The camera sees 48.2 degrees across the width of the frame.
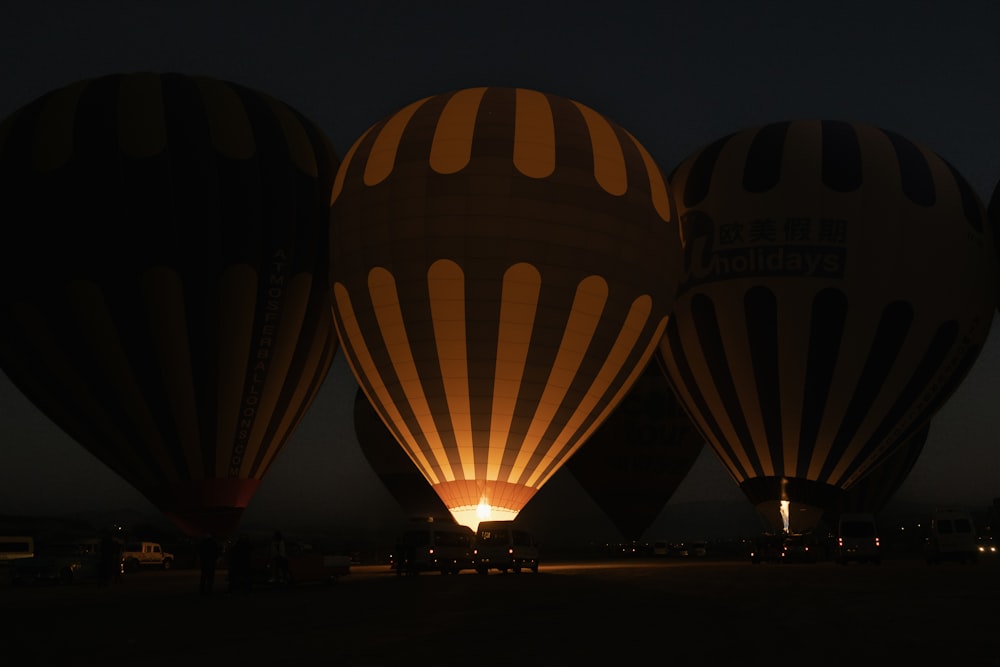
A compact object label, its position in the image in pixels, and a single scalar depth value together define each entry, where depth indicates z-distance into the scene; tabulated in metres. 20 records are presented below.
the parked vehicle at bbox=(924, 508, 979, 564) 38.25
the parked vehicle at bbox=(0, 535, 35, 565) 48.41
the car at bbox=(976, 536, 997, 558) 56.44
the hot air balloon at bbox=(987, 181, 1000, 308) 39.25
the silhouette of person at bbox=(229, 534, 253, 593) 22.75
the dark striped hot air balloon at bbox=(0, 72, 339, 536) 30.39
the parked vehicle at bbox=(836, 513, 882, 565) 36.72
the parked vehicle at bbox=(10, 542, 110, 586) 28.59
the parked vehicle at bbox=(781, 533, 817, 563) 36.66
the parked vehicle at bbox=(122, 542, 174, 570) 42.47
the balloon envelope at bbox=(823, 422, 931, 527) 53.47
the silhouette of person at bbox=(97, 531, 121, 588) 26.77
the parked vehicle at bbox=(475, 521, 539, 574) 29.38
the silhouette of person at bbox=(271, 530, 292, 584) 24.16
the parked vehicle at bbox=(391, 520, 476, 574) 30.02
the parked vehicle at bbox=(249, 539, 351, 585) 24.25
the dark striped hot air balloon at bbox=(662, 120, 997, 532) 35.06
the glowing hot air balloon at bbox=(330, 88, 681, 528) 29.14
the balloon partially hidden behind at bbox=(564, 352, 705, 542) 50.22
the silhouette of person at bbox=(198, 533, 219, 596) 22.16
